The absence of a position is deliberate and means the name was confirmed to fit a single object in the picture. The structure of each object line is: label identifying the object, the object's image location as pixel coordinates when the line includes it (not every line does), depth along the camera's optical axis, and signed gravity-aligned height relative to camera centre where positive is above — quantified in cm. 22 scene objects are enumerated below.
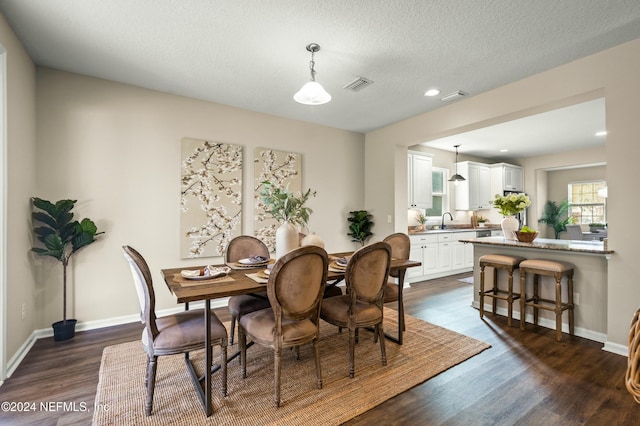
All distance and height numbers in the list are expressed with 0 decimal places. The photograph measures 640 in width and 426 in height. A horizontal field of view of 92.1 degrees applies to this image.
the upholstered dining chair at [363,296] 233 -66
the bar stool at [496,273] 348 -75
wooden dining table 185 -48
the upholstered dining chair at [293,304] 194 -61
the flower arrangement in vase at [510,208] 390 +4
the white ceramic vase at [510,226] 398 -20
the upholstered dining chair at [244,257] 262 -45
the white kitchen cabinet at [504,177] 741 +83
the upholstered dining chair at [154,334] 188 -78
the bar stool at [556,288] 307 -81
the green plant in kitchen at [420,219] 652 -15
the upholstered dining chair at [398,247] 319 -37
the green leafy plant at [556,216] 774 -13
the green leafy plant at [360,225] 539 -23
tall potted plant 290 -20
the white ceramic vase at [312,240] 249 -23
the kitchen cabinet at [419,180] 606 +64
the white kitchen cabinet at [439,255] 558 -83
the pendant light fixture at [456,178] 634 +69
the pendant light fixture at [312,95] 255 +98
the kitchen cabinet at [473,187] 706 +57
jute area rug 190 -125
